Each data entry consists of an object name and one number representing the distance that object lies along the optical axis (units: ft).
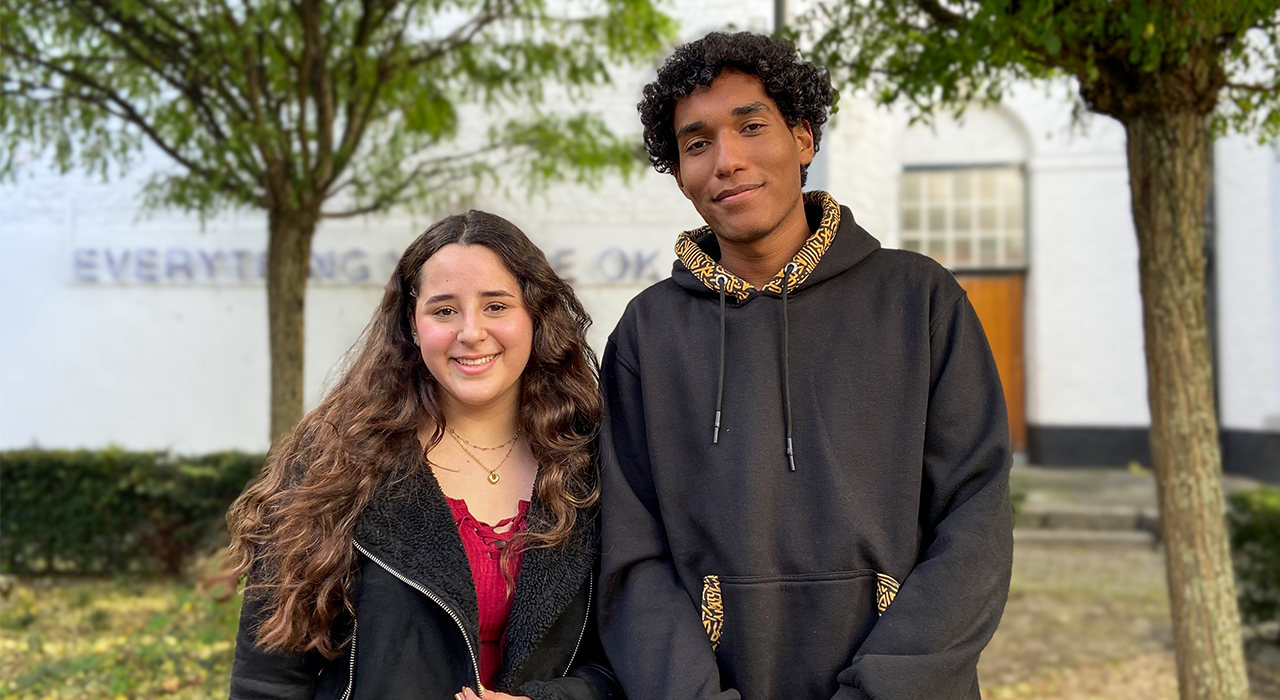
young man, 5.97
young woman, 6.32
